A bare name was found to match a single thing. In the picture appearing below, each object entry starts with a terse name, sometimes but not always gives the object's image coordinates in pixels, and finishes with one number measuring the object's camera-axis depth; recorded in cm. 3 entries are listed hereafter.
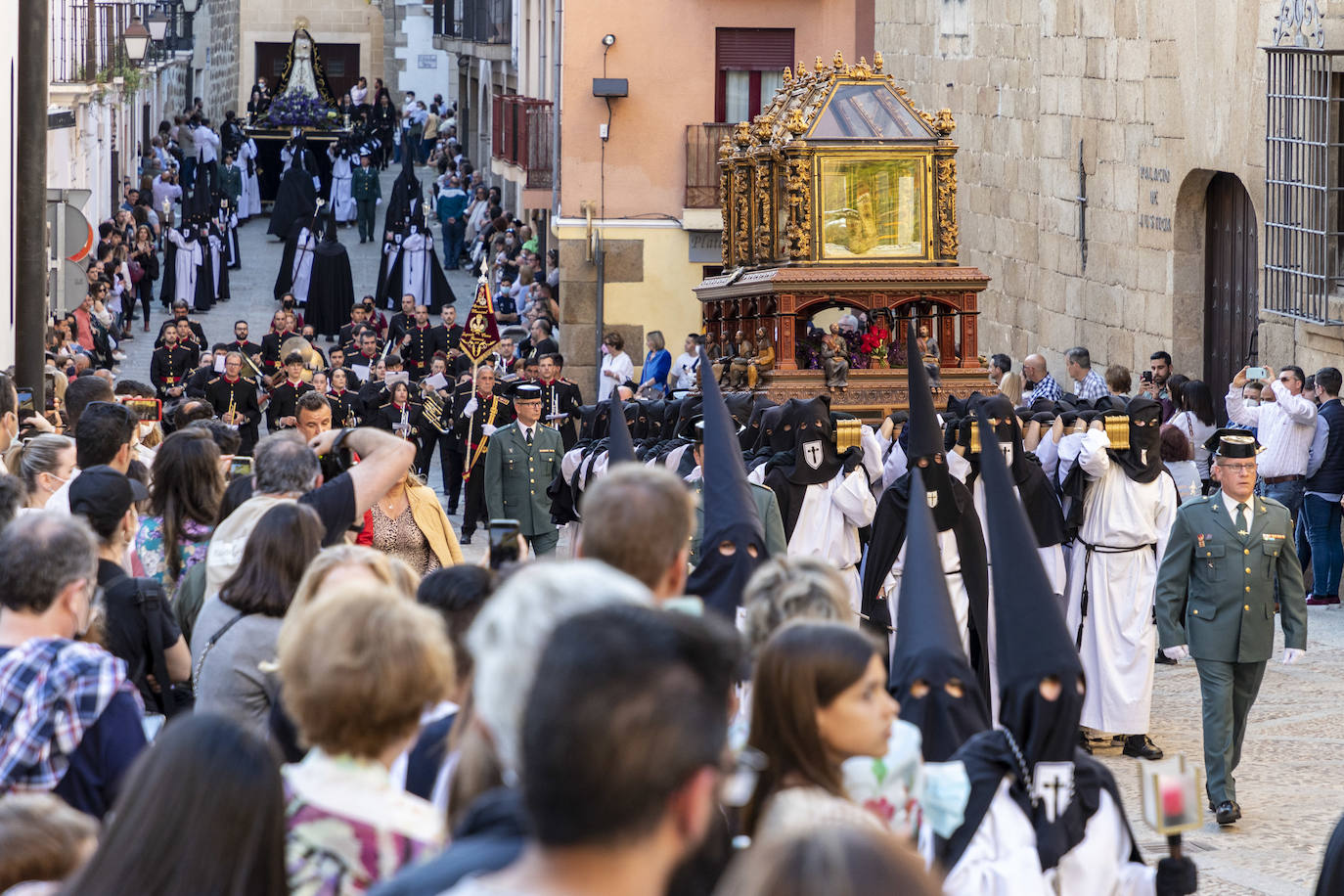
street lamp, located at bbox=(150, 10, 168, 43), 3094
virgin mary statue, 5112
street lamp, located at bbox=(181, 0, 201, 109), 4575
